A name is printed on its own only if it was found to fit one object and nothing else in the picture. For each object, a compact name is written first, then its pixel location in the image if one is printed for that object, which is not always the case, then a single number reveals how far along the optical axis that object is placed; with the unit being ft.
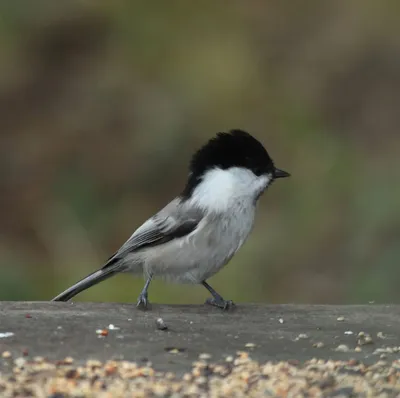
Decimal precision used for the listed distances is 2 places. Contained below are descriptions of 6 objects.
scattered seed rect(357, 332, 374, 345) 24.16
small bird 28.94
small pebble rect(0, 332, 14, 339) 23.20
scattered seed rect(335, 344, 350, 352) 23.41
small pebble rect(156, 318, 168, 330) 24.45
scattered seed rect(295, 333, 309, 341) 24.31
